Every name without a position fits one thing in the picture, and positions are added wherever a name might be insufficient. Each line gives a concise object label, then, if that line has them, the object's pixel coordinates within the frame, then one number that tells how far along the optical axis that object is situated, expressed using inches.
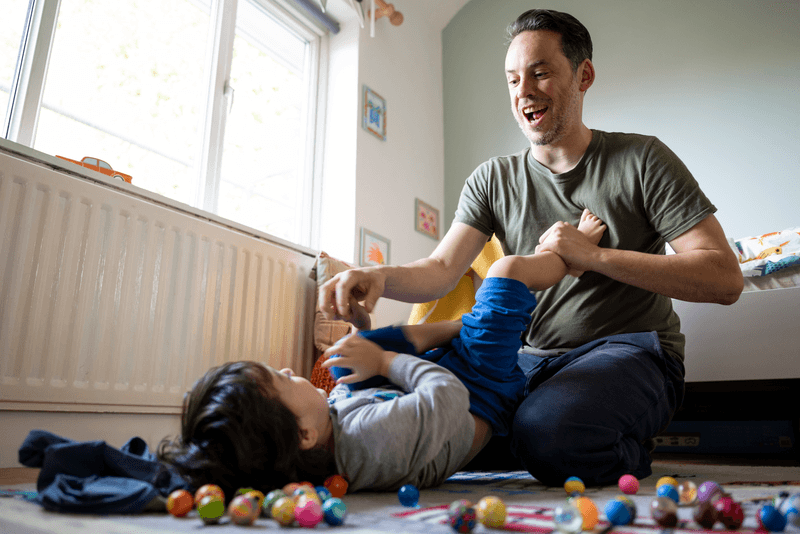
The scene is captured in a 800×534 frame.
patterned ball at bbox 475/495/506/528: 24.5
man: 40.7
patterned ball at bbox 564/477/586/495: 36.6
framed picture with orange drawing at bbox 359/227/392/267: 117.1
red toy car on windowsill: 72.1
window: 76.4
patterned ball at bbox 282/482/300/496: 29.8
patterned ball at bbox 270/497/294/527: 25.9
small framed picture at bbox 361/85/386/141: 124.4
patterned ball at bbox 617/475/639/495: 35.3
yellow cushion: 90.3
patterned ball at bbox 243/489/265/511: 26.8
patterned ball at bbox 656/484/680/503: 30.1
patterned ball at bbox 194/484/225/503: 26.9
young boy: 30.5
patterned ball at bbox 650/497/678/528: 23.8
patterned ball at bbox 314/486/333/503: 28.9
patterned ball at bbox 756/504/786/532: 22.7
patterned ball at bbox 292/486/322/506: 26.4
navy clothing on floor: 27.3
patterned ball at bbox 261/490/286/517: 27.5
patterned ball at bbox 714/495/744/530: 23.4
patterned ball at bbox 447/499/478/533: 23.7
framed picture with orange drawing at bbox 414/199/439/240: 137.3
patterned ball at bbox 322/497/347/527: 25.9
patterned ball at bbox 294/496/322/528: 25.5
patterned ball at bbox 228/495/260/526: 25.9
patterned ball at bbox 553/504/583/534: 22.6
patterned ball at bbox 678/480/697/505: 29.2
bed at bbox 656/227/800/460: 77.5
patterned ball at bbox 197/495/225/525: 25.9
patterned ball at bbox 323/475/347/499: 34.2
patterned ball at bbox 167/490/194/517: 27.3
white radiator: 58.5
